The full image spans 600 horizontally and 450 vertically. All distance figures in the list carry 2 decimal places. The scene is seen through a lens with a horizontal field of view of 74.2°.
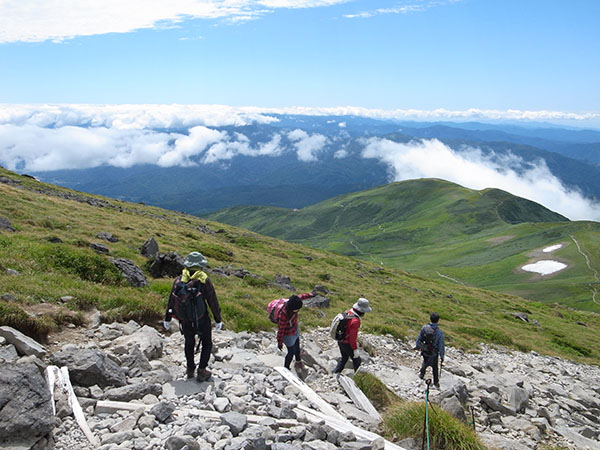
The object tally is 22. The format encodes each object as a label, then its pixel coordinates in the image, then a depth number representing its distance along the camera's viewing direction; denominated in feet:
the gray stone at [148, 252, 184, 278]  80.51
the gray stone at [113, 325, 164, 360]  39.86
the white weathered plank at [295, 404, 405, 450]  29.19
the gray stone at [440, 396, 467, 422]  37.65
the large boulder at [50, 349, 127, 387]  31.09
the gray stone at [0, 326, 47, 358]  32.42
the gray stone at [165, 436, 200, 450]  24.34
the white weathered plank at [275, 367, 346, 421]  32.94
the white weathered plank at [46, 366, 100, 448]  25.24
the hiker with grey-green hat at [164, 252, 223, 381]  35.24
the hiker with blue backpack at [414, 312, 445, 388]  52.49
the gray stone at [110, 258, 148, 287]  64.28
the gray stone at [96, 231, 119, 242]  105.60
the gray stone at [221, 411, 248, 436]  27.07
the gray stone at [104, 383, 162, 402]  29.89
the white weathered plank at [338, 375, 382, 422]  35.70
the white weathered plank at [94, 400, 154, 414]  28.30
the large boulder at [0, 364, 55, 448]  23.08
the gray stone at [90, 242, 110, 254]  85.71
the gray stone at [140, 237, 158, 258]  97.60
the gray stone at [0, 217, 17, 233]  85.97
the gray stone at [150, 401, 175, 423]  27.66
